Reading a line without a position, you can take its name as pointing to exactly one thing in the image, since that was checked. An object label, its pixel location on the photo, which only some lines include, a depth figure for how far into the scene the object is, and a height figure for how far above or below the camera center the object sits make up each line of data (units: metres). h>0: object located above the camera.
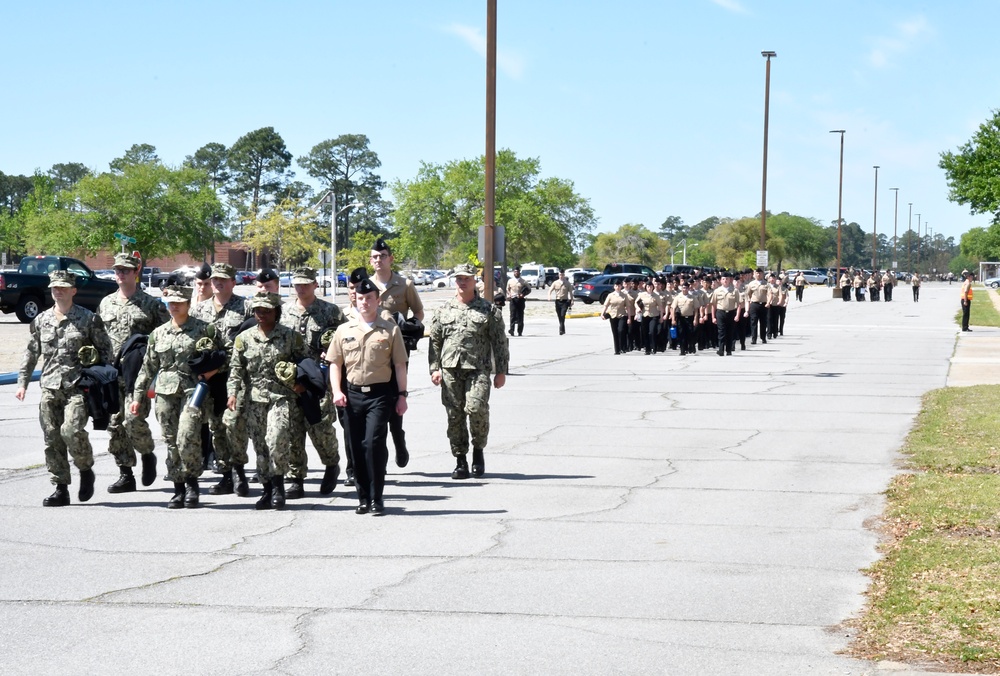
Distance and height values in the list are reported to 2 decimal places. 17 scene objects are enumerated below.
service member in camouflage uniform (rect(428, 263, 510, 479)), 11.11 -0.87
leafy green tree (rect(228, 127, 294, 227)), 144.88 +9.77
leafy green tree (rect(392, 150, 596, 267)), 84.00 +2.98
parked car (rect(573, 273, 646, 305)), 69.12 -1.80
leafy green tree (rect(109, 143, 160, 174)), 152.38 +11.34
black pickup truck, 38.19 -1.06
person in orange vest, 37.19 -1.09
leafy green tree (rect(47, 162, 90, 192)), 184.12 +10.80
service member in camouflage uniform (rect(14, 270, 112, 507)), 9.77 -0.89
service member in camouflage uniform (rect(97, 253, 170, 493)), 10.36 -0.64
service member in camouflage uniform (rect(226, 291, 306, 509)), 9.66 -0.99
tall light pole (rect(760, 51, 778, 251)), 53.91 +6.86
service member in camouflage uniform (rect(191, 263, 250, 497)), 10.00 -1.22
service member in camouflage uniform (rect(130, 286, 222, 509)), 9.81 -0.96
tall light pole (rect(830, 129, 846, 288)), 82.25 +3.71
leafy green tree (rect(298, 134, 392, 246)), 151.75 +9.69
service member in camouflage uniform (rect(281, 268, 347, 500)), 10.13 -0.61
